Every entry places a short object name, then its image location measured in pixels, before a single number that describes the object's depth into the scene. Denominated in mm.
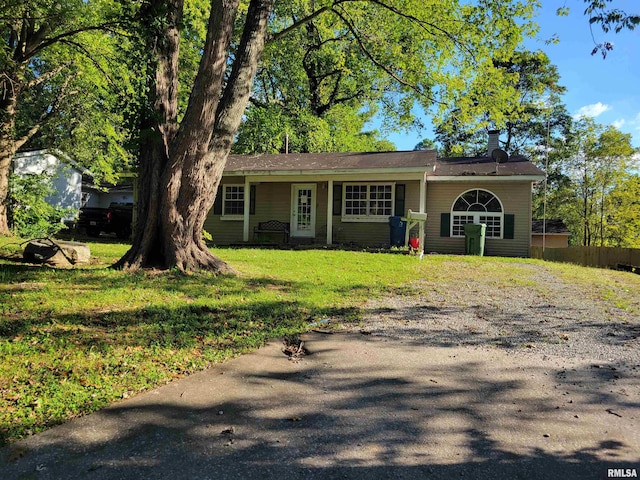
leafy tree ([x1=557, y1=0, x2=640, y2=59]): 5086
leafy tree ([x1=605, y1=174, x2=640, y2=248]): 29922
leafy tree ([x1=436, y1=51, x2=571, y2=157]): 32406
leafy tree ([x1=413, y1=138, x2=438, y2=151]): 50825
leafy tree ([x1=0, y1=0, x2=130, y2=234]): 10062
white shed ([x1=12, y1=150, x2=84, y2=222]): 22584
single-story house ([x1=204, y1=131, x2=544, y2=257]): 15641
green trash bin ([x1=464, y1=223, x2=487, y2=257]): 15141
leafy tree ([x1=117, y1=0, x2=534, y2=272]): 7012
